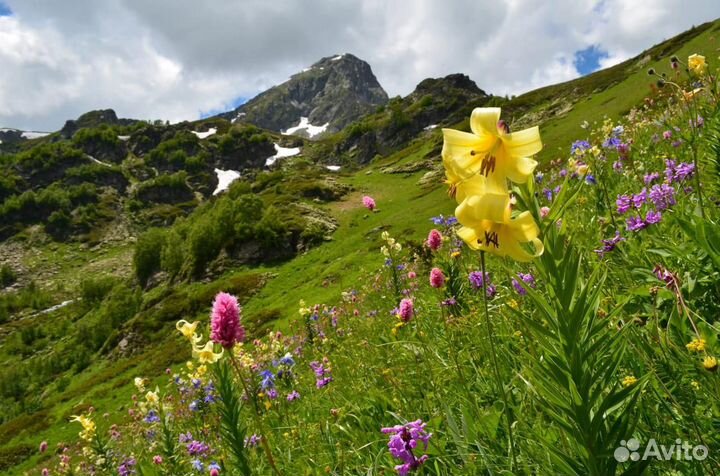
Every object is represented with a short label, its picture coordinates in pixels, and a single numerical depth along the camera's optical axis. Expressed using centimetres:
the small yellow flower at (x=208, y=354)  306
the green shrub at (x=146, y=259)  6197
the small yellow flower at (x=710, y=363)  134
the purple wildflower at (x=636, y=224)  333
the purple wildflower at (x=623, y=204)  390
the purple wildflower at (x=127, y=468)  555
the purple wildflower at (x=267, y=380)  525
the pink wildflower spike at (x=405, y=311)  386
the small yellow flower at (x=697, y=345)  147
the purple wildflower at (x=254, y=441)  436
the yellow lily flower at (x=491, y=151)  136
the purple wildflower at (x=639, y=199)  378
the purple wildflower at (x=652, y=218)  334
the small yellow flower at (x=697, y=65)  328
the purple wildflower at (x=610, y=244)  320
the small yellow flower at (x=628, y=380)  183
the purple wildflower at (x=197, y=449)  499
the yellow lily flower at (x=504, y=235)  134
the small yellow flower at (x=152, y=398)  449
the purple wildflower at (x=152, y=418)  641
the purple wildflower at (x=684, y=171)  395
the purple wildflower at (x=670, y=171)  418
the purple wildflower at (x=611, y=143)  607
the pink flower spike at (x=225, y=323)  265
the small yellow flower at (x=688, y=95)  303
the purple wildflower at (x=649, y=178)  468
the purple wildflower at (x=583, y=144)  581
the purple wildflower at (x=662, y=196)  363
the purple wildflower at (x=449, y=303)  464
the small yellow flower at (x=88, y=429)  498
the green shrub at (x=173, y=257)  5247
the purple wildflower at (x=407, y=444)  189
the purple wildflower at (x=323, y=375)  479
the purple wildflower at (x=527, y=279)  359
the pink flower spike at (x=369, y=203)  746
